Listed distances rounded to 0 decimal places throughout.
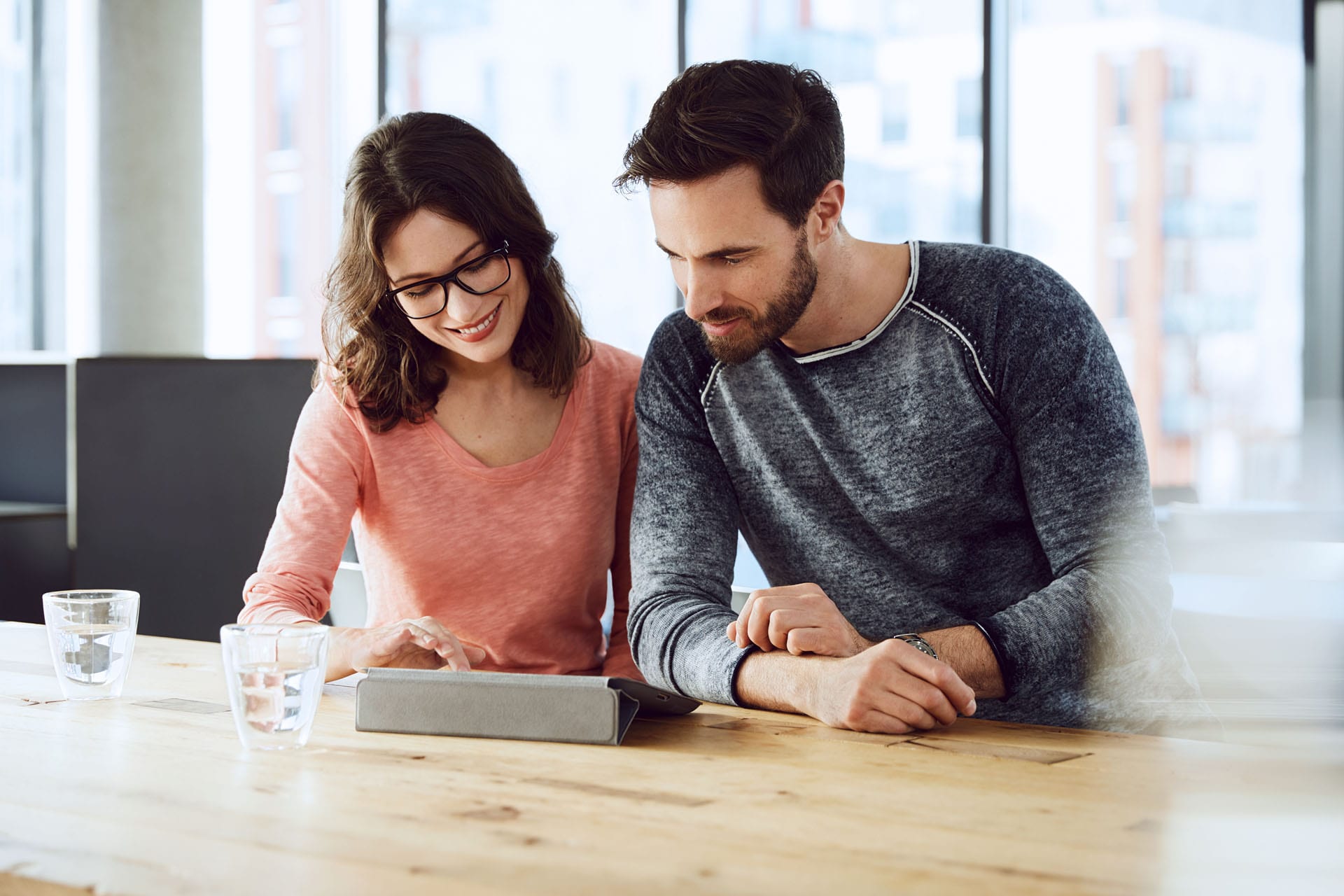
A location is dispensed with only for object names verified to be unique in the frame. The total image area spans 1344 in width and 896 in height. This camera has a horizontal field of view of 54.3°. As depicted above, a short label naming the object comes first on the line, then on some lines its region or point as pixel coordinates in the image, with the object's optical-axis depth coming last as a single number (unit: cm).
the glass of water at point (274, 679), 95
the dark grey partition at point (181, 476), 246
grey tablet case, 99
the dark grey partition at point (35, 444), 354
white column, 401
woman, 149
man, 134
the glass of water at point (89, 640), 117
